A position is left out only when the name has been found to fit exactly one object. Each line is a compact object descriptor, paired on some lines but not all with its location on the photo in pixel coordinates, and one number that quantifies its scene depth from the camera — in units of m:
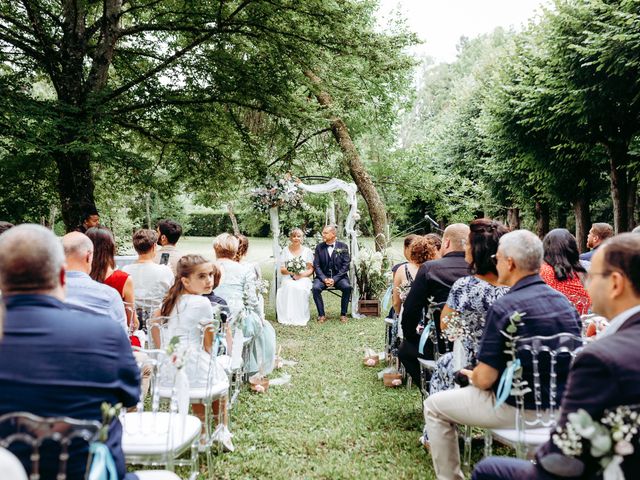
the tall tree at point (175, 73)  8.80
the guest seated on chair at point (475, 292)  3.84
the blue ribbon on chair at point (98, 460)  1.89
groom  10.73
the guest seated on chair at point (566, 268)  5.15
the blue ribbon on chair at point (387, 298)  6.92
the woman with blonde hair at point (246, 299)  5.73
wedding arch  11.16
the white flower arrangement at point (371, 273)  10.98
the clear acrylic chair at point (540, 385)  2.83
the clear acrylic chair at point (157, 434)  2.75
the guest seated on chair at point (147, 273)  5.36
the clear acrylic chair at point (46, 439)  1.63
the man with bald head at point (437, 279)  4.59
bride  10.24
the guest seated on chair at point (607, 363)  1.80
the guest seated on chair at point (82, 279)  3.43
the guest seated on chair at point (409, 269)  5.80
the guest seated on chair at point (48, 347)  1.90
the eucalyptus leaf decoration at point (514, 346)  2.76
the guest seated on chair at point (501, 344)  2.96
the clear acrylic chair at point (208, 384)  3.66
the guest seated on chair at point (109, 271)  4.48
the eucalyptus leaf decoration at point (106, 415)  1.78
